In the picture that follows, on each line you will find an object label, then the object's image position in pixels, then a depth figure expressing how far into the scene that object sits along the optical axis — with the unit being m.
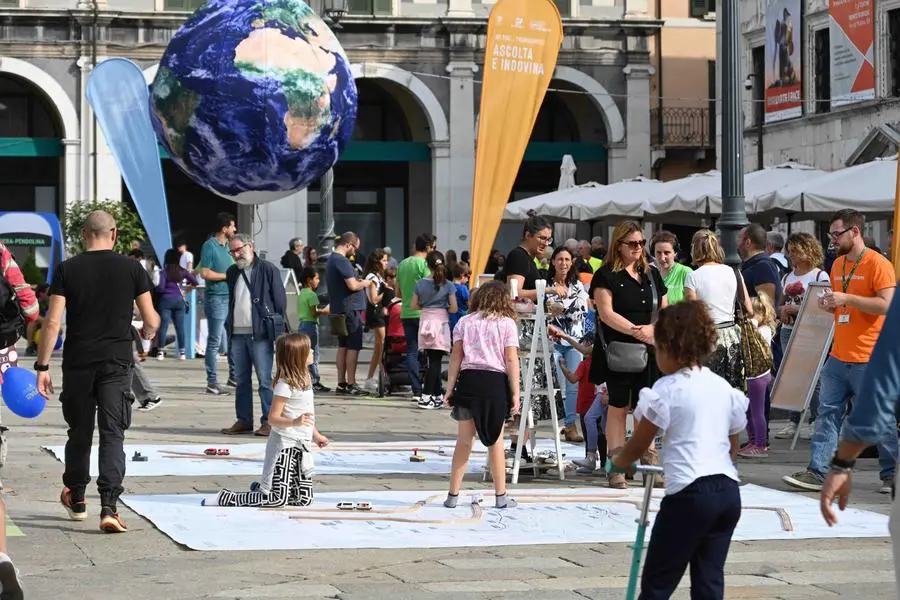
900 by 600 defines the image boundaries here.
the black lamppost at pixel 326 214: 25.14
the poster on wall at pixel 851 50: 29.55
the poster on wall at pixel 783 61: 32.28
